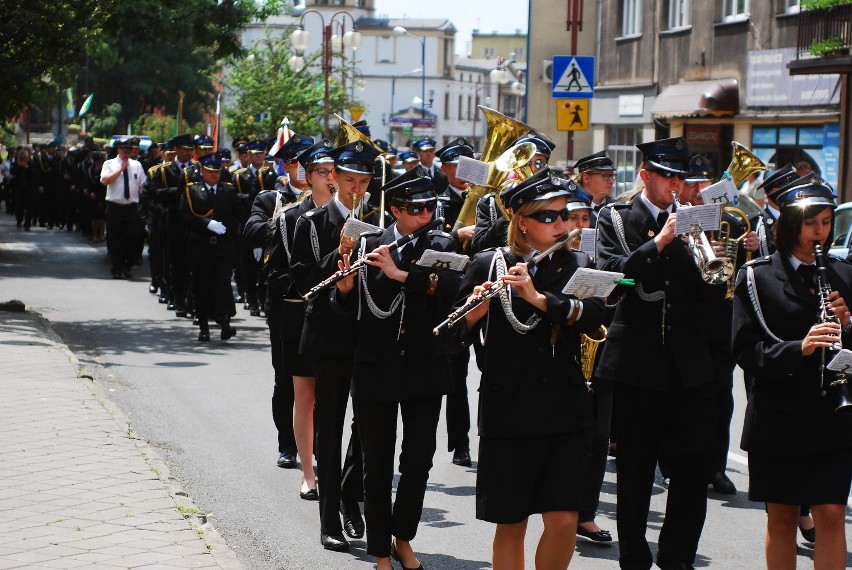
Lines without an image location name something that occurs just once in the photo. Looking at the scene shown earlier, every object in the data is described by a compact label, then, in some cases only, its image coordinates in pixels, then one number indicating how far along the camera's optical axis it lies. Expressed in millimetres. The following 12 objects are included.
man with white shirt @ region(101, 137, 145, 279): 22688
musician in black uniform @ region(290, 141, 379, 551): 7680
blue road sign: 19984
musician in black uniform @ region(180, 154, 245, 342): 15953
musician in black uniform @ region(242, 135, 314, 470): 8695
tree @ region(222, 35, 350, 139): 53000
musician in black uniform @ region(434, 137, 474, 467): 9930
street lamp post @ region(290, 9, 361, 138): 39031
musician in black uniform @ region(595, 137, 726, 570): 7086
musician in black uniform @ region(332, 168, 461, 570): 6969
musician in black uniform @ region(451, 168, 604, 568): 5980
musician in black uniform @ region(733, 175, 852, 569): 6164
